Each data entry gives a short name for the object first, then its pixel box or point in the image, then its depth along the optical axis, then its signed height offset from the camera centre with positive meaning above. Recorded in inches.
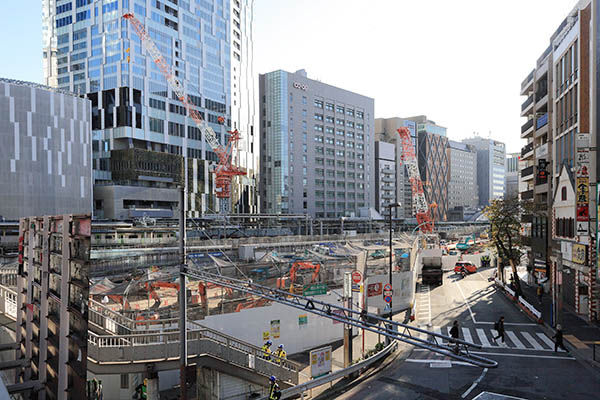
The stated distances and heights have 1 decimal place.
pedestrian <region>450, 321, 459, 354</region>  1056.2 -300.2
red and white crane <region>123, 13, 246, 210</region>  3617.1 +641.6
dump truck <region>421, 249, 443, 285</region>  2100.1 -305.1
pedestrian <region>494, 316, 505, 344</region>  1147.2 -316.3
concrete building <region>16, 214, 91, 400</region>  508.1 -123.8
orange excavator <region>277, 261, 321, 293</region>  1222.9 -191.6
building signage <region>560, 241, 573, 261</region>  1414.1 -150.9
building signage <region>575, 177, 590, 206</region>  1232.8 +29.8
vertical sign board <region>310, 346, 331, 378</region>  827.4 -291.5
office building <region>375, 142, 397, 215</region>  6565.0 +403.9
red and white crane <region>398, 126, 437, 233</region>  4378.0 +266.4
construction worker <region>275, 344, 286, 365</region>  921.3 -303.2
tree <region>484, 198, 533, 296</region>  1851.6 -79.9
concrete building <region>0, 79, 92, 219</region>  2984.7 +370.8
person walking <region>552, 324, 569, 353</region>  1030.4 -313.7
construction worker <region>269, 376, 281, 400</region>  688.4 -285.7
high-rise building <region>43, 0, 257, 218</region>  3533.5 +948.0
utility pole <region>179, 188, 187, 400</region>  639.1 -143.3
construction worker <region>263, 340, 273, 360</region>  855.0 -290.3
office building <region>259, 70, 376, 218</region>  4817.9 +646.6
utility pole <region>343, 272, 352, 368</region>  962.1 -293.3
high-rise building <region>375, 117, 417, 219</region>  7332.7 +789.3
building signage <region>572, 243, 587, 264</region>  1313.2 -150.6
